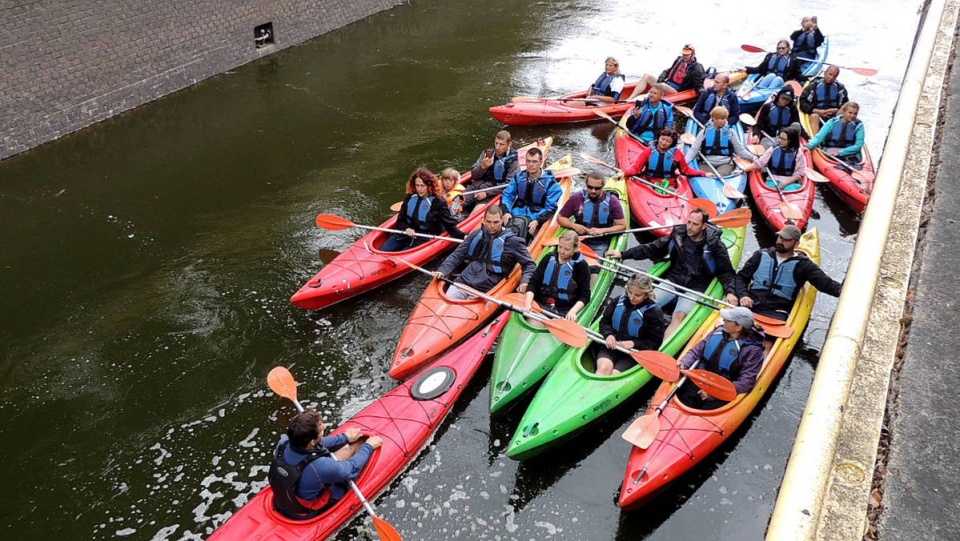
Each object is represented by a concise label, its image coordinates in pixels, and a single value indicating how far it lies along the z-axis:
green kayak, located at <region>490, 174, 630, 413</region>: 5.92
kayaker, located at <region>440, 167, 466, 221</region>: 8.39
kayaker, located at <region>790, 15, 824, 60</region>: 13.24
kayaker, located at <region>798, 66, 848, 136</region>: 10.85
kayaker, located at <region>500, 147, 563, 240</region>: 8.12
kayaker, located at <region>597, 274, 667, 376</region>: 5.89
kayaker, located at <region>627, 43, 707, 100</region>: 12.47
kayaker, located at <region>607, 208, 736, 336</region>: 6.78
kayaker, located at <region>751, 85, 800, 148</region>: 10.65
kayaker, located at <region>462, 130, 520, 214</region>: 9.05
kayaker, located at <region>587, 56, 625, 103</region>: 11.93
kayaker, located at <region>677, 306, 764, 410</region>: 5.46
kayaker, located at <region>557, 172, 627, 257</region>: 7.84
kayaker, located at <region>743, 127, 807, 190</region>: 9.02
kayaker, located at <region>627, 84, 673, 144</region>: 10.53
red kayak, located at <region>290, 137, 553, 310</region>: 7.34
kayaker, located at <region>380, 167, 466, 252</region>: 7.67
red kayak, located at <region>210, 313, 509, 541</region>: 4.71
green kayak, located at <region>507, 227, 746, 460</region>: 5.38
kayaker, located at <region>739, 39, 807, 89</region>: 12.41
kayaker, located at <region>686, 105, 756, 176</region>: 9.54
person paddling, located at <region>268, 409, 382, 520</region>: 4.34
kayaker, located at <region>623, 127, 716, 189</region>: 8.95
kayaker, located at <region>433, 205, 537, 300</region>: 6.88
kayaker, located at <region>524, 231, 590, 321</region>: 6.42
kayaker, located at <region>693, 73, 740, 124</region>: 10.70
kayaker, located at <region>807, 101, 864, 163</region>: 9.52
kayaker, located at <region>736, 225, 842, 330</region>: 6.31
